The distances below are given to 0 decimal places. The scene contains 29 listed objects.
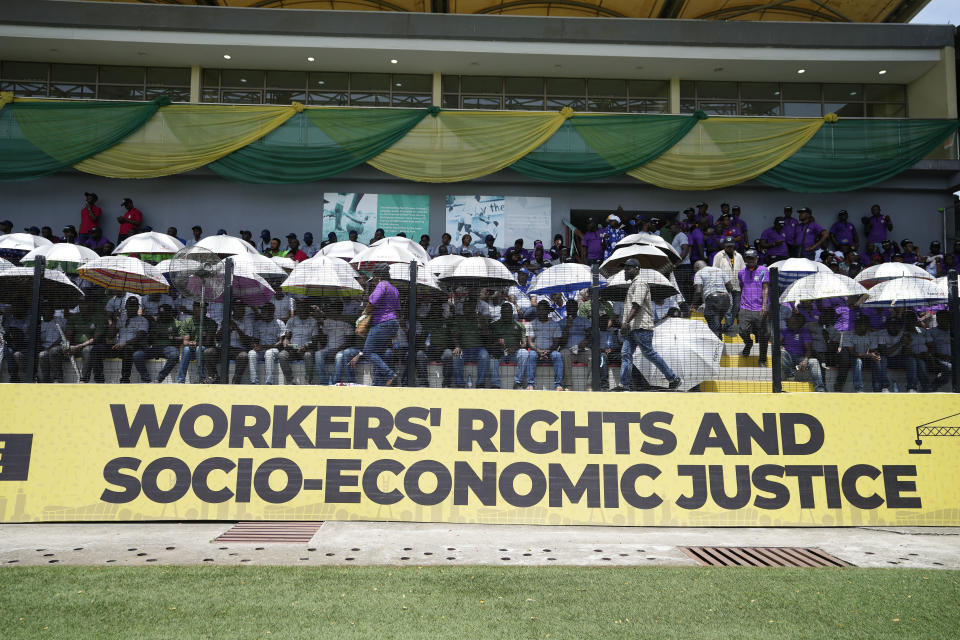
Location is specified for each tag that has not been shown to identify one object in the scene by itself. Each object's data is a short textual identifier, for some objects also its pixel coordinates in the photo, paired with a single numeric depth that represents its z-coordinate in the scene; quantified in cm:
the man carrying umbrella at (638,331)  700
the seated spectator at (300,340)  654
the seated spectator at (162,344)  655
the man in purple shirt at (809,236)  1638
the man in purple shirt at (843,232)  1725
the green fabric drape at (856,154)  1678
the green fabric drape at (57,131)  1587
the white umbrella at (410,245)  1239
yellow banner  622
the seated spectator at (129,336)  652
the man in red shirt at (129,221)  1691
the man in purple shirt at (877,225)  1758
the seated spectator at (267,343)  659
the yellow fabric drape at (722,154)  1666
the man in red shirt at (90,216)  1698
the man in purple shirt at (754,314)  741
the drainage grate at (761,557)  498
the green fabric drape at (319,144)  1650
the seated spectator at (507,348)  662
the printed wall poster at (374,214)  1772
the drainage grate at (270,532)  555
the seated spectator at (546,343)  671
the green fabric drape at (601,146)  1653
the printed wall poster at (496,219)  1777
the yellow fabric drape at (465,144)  1655
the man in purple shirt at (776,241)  1597
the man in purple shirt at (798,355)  688
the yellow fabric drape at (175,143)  1630
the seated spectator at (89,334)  652
